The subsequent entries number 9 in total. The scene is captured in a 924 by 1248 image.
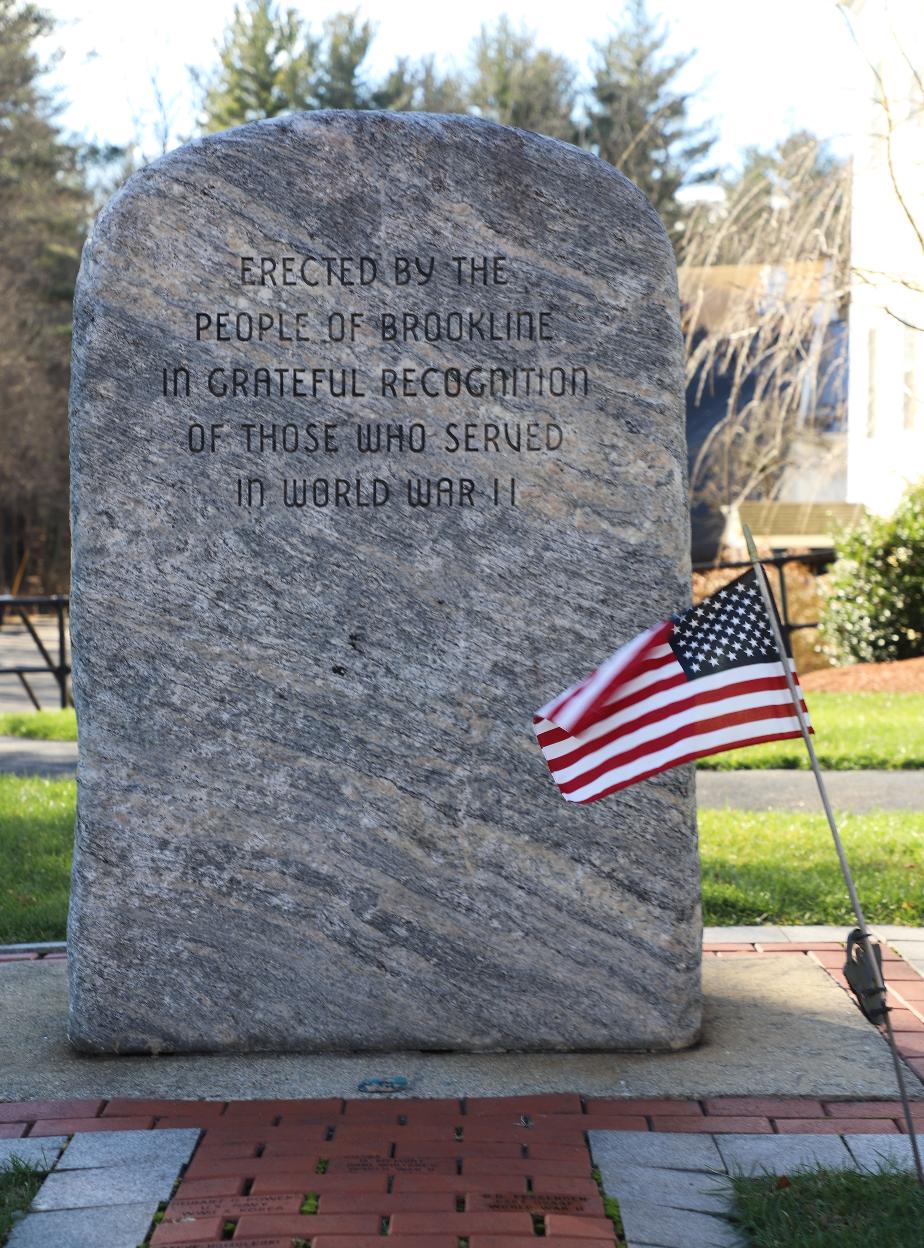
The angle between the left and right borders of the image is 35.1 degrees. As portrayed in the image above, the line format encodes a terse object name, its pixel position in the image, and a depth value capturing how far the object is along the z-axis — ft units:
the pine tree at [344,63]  114.21
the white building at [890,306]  51.88
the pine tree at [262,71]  109.29
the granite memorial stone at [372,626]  13.30
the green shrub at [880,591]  45.06
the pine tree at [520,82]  100.78
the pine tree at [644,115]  101.81
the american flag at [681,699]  10.84
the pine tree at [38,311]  100.32
